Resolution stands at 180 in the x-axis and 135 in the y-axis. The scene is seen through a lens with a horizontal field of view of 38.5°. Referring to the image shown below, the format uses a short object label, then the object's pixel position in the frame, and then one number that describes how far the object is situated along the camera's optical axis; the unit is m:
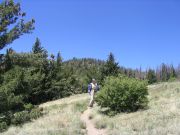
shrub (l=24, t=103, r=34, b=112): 18.89
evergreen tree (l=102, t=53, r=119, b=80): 36.91
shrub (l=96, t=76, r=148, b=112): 15.11
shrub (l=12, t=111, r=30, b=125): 17.20
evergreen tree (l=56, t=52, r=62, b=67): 39.83
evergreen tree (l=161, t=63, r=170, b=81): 96.77
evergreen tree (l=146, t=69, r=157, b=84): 72.44
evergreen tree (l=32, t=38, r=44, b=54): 36.29
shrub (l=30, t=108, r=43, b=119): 17.60
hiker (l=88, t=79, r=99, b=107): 18.09
